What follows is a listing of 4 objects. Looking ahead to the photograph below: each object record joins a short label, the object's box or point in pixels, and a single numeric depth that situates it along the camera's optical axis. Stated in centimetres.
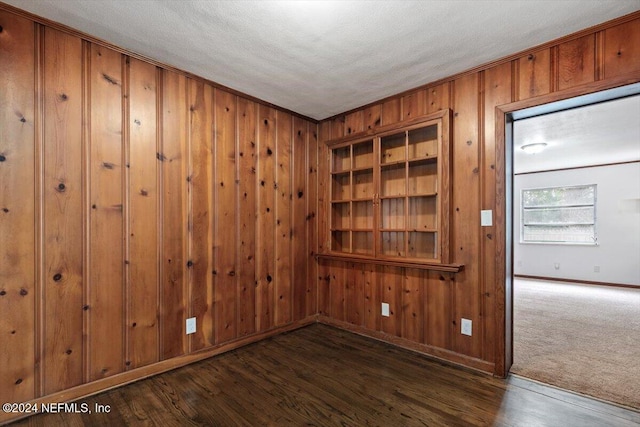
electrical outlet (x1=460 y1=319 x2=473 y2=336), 257
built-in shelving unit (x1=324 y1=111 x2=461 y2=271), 275
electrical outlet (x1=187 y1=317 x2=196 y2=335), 260
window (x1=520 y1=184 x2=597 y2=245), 656
